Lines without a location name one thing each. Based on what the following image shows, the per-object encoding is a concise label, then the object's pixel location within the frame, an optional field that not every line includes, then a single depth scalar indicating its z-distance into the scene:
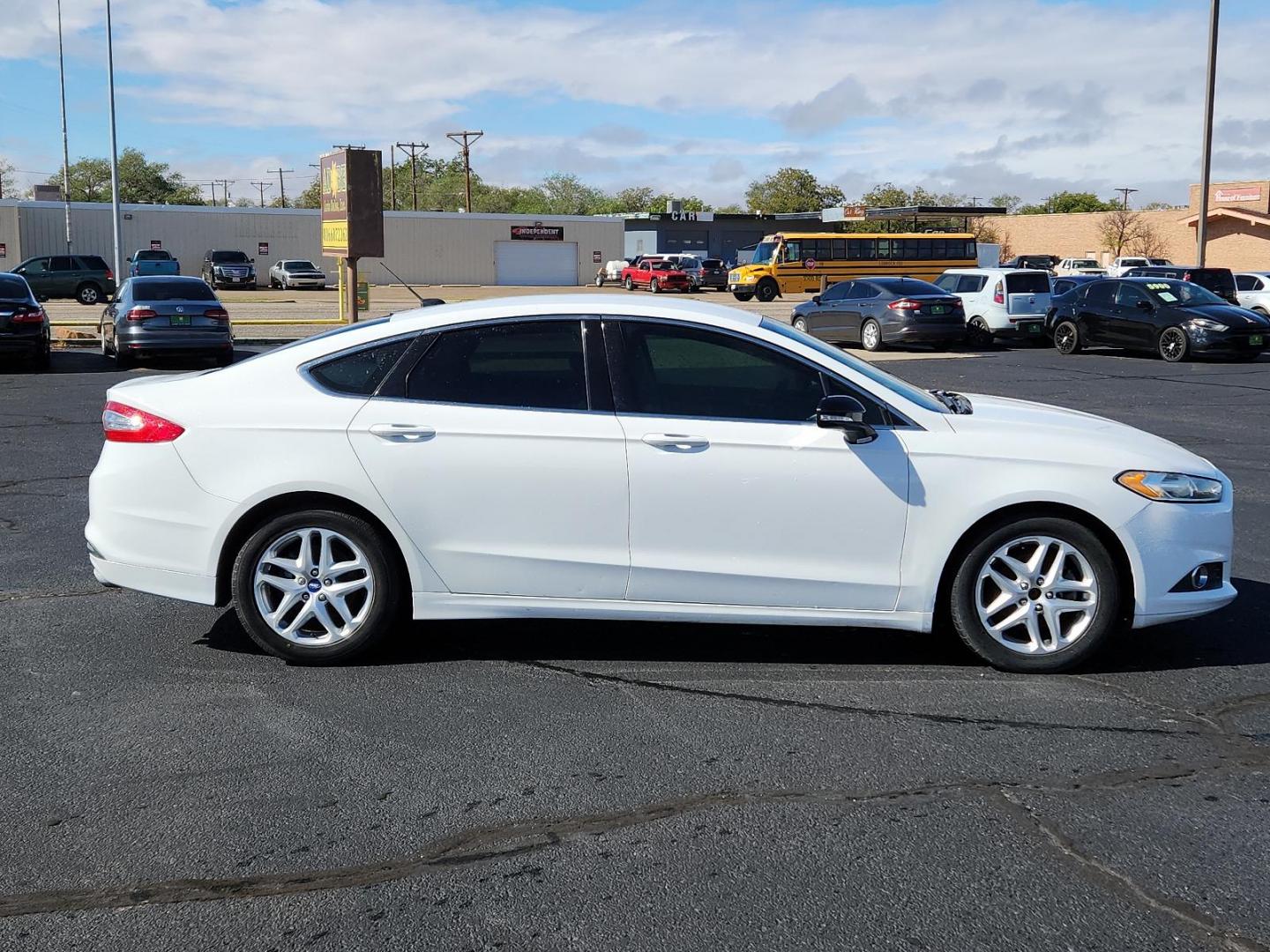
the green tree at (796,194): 117.44
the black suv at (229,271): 57.94
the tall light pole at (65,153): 51.59
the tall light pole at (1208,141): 34.38
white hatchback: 26.89
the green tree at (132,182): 108.56
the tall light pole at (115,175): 34.84
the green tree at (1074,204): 106.56
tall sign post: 26.56
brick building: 61.56
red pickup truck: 55.62
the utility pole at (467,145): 85.51
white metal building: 59.12
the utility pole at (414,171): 95.38
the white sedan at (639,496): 5.37
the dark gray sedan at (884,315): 25.38
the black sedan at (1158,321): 22.55
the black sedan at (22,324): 19.02
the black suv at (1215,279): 30.20
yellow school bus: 47.66
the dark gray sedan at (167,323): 19.61
